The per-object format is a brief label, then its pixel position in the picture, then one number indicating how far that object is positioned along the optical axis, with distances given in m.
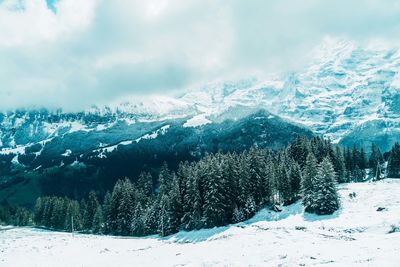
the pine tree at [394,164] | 154.38
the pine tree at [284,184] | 104.56
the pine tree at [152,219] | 110.06
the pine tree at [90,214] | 144.75
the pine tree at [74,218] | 147.12
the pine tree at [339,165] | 128.62
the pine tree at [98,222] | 132.75
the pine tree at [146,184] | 144.75
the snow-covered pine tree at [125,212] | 120.19
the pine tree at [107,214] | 126.14
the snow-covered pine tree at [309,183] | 87.57
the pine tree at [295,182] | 105.81
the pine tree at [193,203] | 94.12
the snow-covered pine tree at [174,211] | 98.76
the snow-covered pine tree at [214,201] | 91.81
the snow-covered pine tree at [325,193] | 83.50
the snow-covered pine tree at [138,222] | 111.56
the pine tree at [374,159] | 170.88
